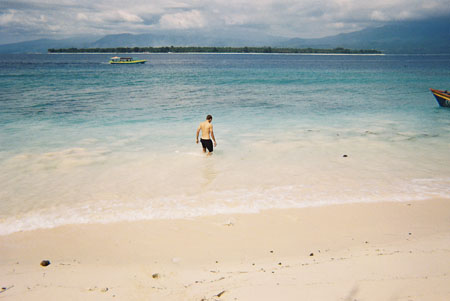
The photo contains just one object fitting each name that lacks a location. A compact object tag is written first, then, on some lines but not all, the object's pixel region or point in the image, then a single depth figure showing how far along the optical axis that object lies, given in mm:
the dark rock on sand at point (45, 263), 5852
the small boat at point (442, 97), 24164
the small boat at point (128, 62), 97175
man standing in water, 12338
